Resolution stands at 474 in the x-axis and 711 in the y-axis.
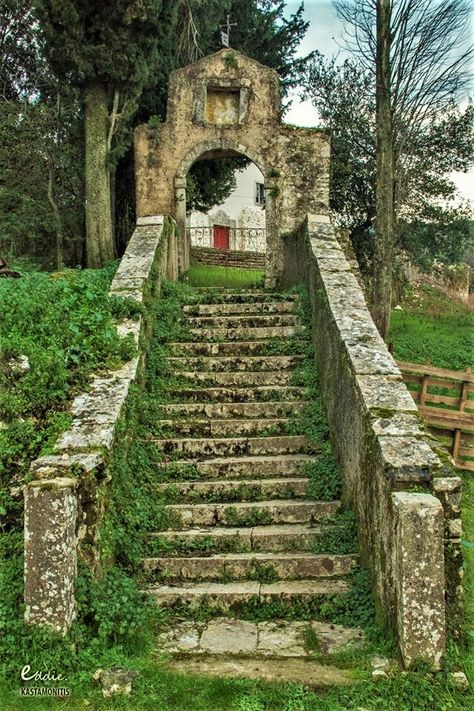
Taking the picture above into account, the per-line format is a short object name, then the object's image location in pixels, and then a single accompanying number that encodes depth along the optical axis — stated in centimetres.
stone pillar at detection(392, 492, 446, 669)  423
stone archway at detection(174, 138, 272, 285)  1270
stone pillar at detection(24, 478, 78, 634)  427
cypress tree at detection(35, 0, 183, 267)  1225
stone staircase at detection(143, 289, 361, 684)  523
